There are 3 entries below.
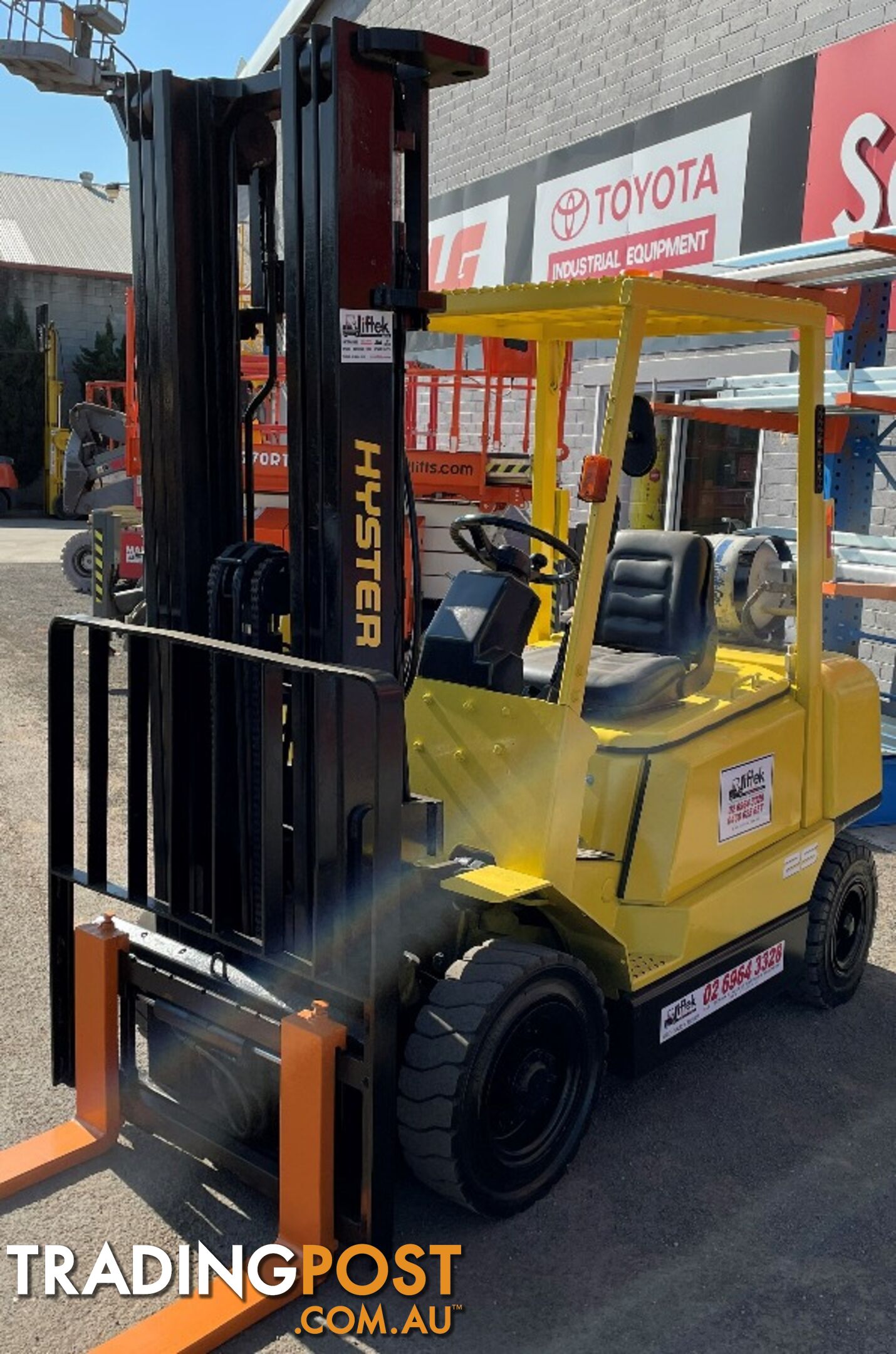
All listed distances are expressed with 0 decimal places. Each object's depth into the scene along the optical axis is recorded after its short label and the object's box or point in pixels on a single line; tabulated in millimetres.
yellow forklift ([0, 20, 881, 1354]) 2844
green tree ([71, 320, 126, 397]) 29703
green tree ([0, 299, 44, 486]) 28500
